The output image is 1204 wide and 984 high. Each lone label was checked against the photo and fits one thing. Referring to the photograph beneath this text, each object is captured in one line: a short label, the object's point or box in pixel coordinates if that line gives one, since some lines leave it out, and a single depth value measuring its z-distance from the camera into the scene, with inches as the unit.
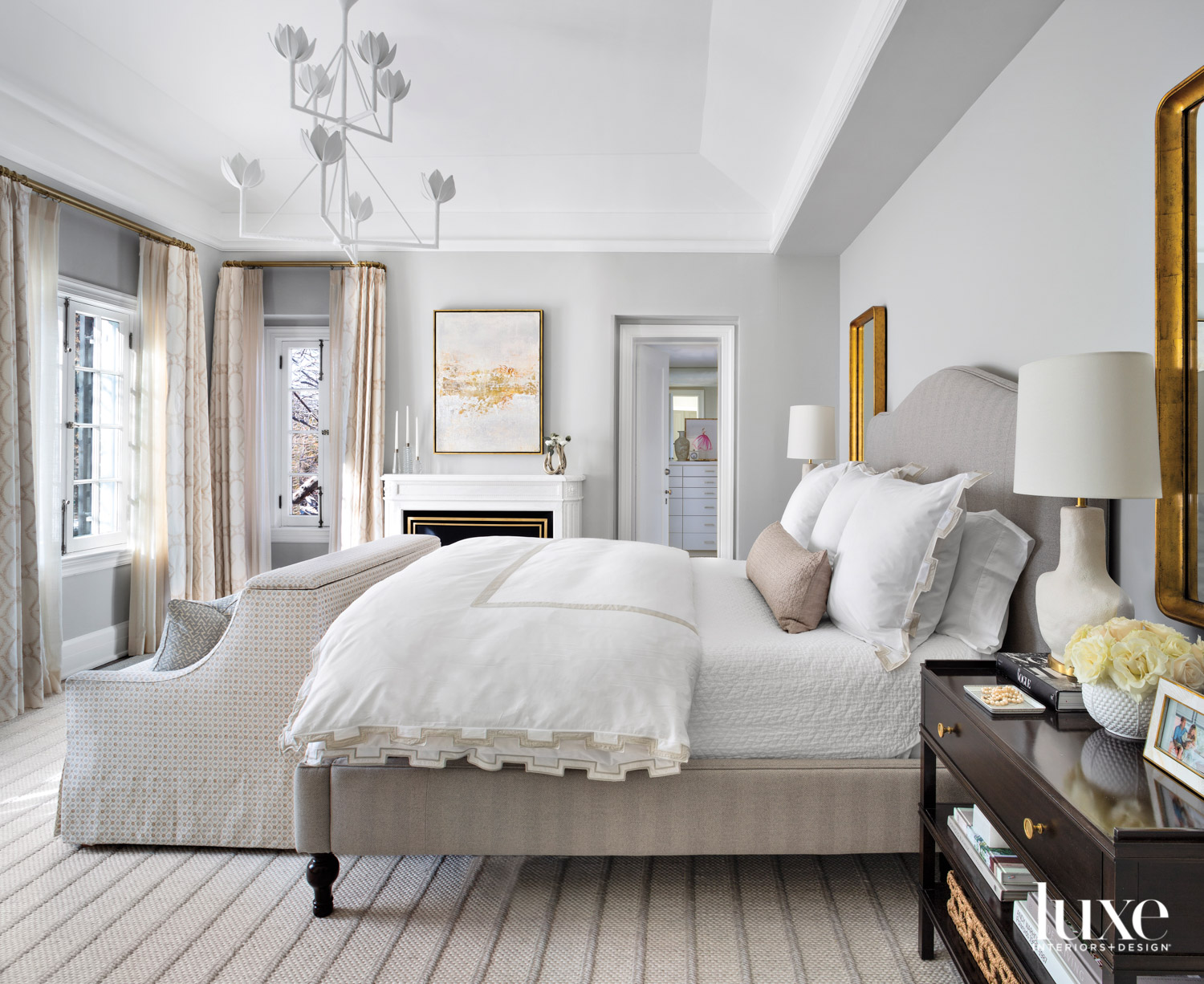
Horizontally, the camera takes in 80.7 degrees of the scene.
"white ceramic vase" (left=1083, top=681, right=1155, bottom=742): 42.2
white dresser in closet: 270.2
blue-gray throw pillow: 78.5
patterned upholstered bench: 74.7
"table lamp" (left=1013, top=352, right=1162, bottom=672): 49.0
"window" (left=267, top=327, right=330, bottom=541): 195.5
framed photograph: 36.7
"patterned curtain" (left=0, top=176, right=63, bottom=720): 119.2
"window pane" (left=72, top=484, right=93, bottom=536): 146.6
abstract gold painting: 187.3
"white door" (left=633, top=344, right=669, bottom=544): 196.9
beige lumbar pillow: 75.4
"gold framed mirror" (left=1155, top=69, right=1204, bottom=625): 57.4
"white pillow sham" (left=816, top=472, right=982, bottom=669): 68.6
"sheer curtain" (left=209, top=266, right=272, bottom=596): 182.2
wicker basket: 46.6
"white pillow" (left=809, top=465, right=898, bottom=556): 85.7
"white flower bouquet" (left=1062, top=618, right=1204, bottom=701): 41.5
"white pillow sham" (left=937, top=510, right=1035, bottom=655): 70.2
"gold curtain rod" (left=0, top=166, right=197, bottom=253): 123.3
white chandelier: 83.1
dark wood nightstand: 32.0
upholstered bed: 66.7
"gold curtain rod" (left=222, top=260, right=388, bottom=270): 186.7
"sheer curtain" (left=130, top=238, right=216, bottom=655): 157.2
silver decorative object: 182.2
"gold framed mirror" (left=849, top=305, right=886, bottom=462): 144.3
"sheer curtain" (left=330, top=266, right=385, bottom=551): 185.8
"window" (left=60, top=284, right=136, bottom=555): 143.9
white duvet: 62.7
